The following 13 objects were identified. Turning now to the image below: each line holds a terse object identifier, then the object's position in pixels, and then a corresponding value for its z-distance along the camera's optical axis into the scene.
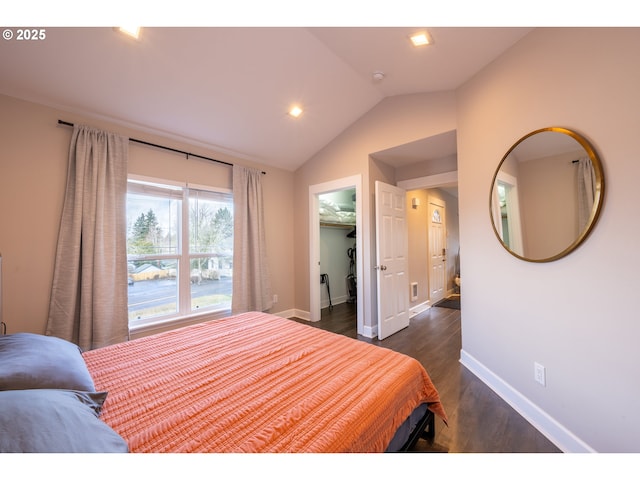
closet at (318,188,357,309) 4.77
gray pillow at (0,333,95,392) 0.89
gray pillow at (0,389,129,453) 0.61
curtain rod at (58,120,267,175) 2.24
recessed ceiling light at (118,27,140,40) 1.80
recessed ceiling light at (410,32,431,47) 1.92
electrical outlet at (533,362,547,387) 1.63
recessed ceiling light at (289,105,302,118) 2.91
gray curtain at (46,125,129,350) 2.19
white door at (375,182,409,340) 3.12
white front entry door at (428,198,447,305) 4.79
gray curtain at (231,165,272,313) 3.37
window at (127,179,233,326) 2.71
